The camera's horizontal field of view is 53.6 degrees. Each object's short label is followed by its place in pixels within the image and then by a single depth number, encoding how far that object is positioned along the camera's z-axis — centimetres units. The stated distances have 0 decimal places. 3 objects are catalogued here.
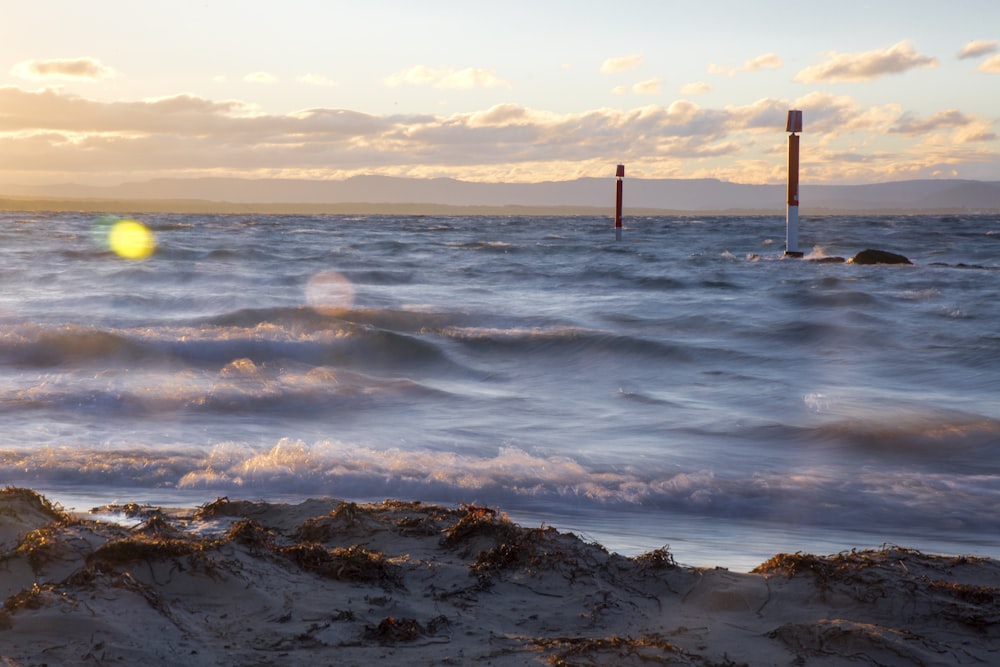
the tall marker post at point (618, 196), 4890
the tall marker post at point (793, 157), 3191
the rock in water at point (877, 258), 3020
